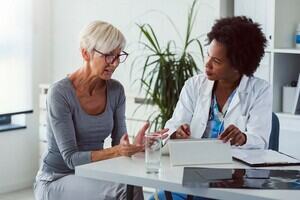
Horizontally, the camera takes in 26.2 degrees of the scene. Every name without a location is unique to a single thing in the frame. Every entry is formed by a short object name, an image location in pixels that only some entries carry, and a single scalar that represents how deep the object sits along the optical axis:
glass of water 2.35
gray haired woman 2.74
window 4.71
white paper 2.45
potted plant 3.98
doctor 2.86
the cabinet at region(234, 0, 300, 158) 3.79
